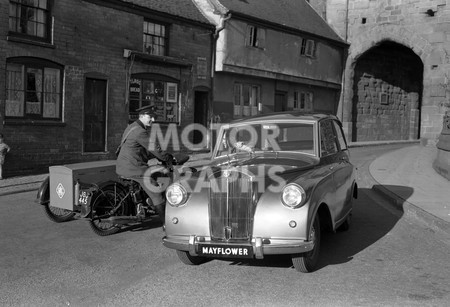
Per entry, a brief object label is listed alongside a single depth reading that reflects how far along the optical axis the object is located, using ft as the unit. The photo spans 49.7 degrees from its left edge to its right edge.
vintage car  15.60
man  21.70
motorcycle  21.27
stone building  80.64
